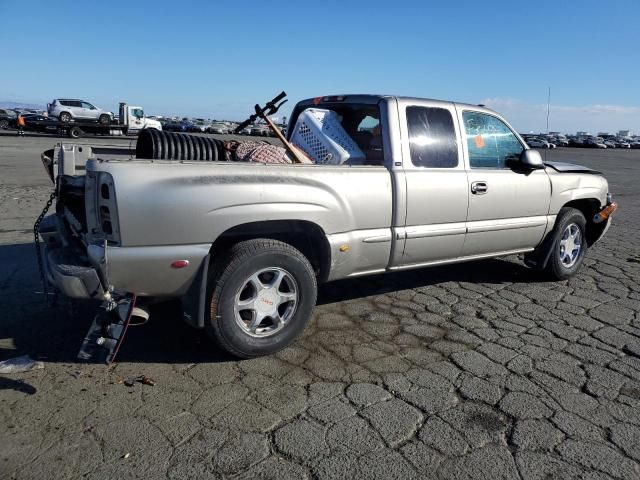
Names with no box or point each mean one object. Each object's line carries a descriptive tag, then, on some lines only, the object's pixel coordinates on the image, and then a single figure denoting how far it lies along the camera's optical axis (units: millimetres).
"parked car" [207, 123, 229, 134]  57438
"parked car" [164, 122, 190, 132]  50625
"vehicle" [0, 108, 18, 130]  34375
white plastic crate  4652
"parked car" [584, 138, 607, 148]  66750
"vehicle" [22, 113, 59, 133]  31281
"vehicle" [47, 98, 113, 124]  33750
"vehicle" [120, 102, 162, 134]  34875
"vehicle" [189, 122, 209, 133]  55156
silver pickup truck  3289
